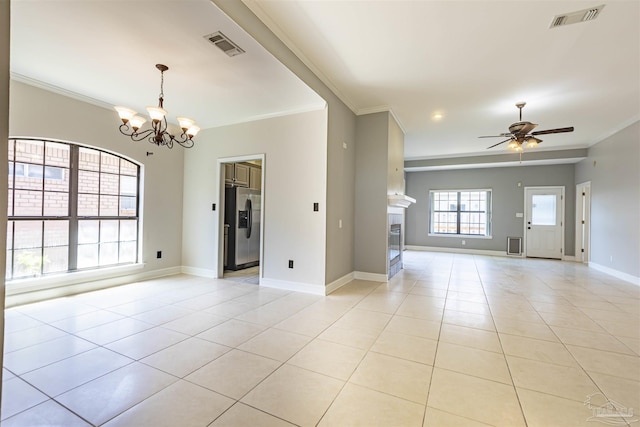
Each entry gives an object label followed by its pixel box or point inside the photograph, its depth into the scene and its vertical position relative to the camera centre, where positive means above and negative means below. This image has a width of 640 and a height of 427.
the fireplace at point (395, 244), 5.11 -0.57
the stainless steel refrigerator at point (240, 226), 5.66 -0.27
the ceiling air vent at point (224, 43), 2.60 +1.62
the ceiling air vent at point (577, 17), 2.53 +1.87
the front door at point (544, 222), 7.91 -0.09
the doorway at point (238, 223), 5.14 -0.21
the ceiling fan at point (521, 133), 4.60 +1.44
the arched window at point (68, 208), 3.61 +0.02
